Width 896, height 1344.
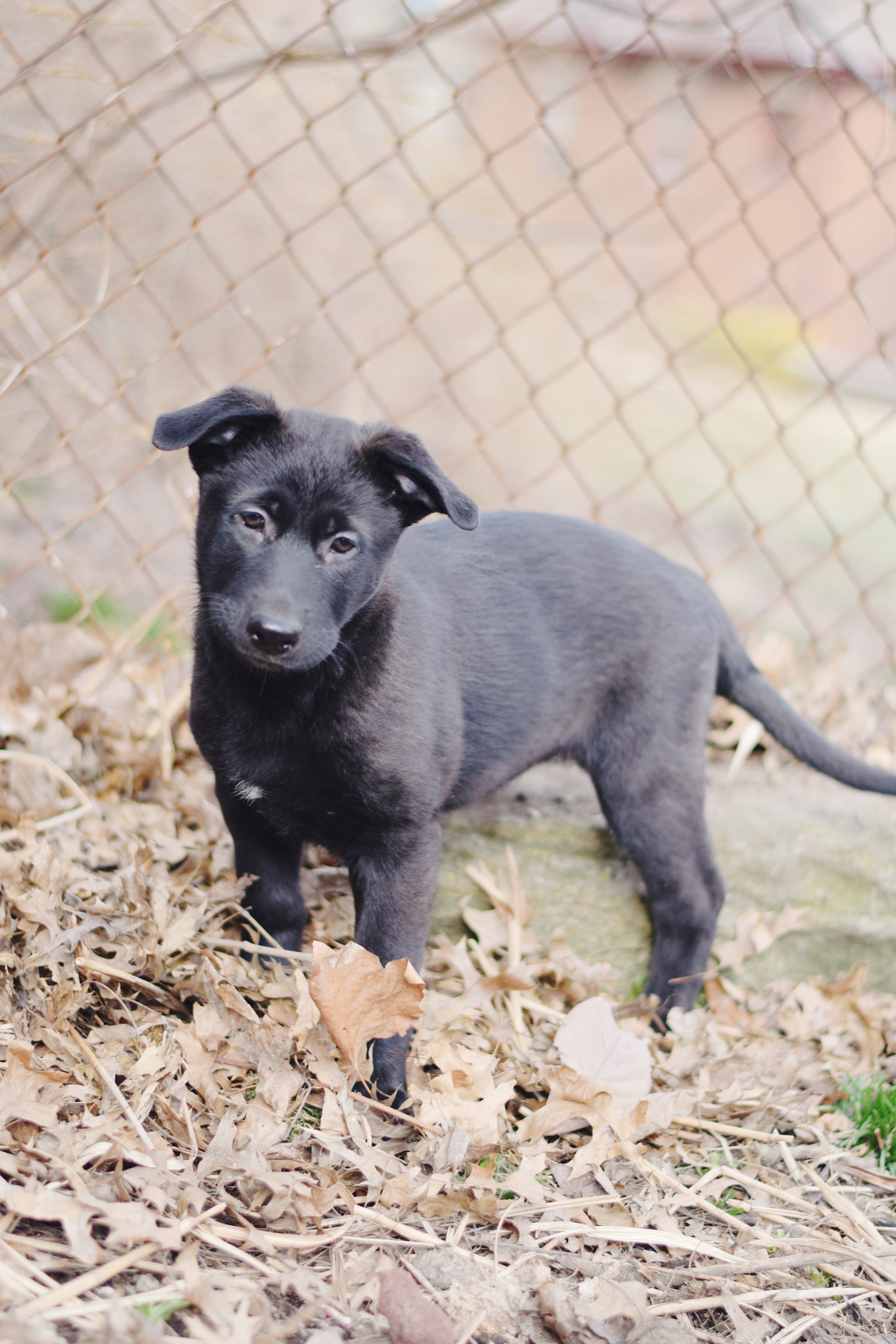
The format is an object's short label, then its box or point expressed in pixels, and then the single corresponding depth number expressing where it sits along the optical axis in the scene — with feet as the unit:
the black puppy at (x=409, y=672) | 4.99
